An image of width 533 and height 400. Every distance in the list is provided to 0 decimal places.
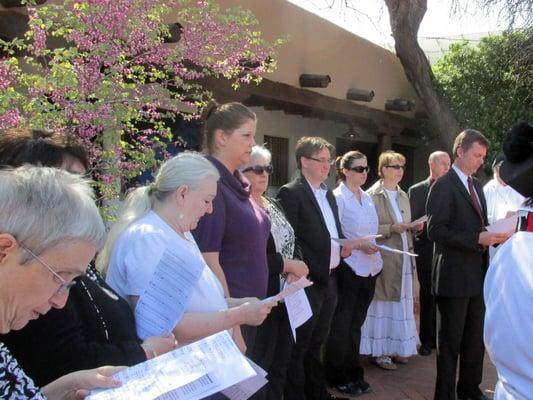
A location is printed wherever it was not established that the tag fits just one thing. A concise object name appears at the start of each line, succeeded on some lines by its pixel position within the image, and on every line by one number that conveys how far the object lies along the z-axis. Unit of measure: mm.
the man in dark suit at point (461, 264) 4070
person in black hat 1782
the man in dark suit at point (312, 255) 3967
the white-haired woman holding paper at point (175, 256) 2090
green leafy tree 12594
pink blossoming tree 3055
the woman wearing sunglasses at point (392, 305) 5371
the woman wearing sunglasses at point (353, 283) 4723
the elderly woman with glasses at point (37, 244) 1266
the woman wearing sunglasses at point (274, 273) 3451
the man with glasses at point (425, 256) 6133
